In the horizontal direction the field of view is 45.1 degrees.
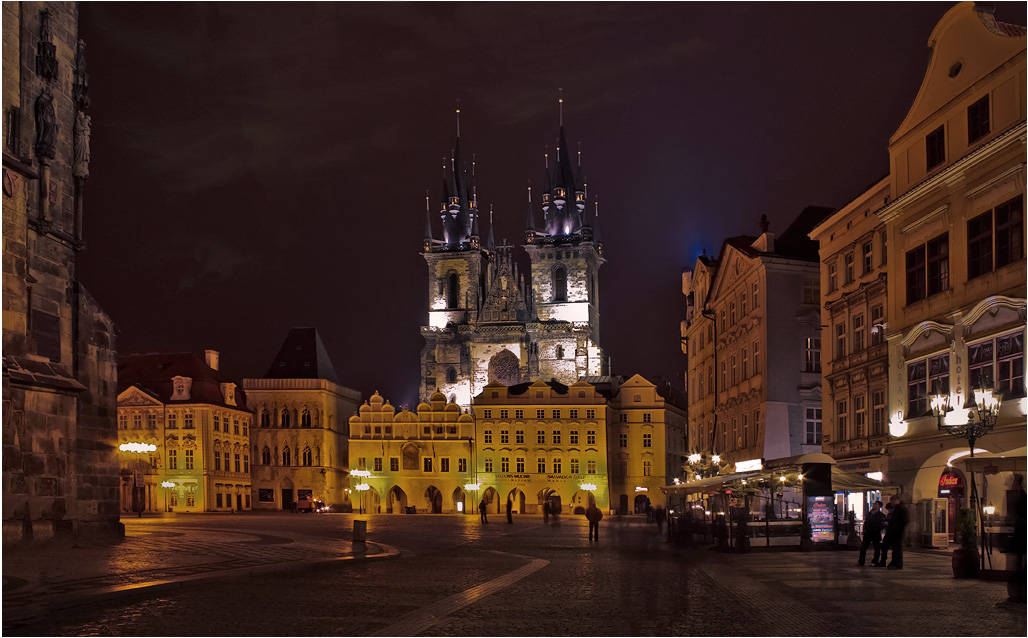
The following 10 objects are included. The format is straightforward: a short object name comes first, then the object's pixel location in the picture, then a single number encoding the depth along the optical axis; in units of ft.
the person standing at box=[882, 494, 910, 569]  72.95
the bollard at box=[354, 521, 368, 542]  93.20
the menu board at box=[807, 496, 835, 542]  97.14
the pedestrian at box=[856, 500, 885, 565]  76.59
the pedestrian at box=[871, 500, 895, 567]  73.87
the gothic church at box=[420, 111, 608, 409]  417.49
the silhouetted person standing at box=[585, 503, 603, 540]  121.29
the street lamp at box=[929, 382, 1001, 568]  75.36
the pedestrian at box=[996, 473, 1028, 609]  48.93
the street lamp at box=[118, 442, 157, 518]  175.19
